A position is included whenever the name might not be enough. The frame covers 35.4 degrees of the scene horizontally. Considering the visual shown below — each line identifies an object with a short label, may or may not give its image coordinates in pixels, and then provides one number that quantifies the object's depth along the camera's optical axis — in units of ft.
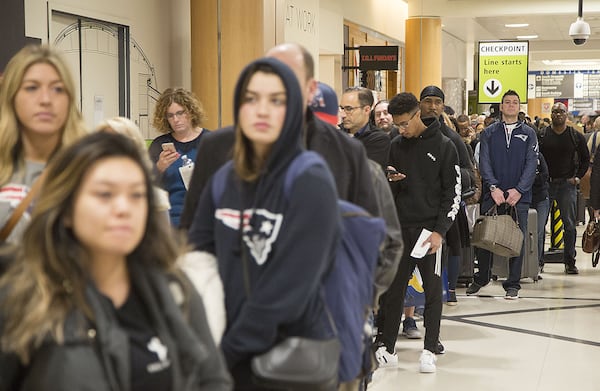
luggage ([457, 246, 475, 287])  30.68
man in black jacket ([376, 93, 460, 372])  19.80
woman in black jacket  6.15
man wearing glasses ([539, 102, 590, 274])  35.29
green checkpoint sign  50.34
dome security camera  46.03
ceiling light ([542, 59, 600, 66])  114.93
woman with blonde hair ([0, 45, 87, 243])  8.77
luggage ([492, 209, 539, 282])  31.42
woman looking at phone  17.99
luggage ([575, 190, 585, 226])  48.73
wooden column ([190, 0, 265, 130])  29.14
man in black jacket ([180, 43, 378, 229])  9.73
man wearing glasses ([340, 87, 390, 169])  18.29
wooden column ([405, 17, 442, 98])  62.59
